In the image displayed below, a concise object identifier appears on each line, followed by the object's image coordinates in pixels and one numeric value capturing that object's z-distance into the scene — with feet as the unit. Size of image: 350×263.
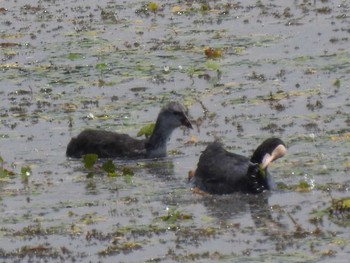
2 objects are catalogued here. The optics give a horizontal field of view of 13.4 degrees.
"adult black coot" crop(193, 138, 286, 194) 56.49
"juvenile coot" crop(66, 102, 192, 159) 65.87
